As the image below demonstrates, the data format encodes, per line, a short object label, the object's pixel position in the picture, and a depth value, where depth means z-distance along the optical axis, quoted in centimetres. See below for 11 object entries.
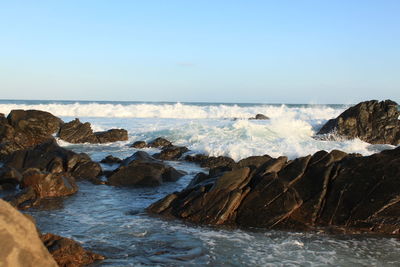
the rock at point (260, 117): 4428
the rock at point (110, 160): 1952
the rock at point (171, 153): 2187
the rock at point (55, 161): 1600
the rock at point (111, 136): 2811
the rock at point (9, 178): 1346
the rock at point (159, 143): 2635
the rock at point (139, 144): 2608
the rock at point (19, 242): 471
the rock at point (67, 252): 677
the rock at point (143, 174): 1467
